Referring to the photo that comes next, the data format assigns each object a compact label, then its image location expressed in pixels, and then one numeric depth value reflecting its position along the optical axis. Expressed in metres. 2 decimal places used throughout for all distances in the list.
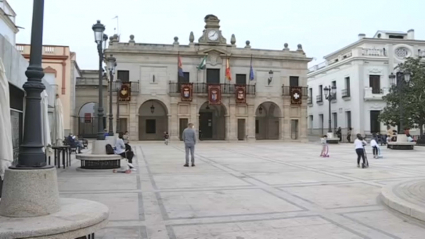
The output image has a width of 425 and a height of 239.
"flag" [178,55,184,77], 37.52
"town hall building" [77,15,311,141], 38.09
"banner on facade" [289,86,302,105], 41.03
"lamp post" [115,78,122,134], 24.81
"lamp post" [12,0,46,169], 4.25
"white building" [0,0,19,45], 24.22
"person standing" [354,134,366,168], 14.16
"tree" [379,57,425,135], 30.92
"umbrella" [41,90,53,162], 11.32
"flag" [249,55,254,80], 39.08
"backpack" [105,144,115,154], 13.74
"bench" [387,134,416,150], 25.06
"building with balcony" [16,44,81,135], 34.81
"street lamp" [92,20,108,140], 13.22
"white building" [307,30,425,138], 41.41
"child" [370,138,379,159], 18.04
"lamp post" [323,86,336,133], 36.20
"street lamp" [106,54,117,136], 18.82
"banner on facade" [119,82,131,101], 37.04
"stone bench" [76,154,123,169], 13.02
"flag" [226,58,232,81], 38.91
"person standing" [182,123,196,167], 14.63
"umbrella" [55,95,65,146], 14.64
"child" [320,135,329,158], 19.69
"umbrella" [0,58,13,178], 5.47
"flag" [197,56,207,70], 37.78
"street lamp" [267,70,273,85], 40.19
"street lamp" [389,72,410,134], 24.81
